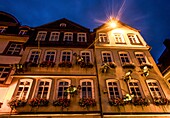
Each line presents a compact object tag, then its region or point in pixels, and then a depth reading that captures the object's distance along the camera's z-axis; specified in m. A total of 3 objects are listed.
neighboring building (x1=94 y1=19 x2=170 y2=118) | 12.61
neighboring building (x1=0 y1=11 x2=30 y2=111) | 13.84
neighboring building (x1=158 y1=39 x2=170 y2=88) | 19.61
